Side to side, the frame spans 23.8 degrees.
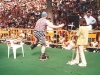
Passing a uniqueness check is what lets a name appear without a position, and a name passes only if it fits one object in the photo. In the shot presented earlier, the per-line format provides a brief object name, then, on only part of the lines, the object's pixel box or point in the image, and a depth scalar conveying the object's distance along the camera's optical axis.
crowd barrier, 12.65
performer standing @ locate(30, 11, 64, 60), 10.14
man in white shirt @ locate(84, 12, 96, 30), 13.86
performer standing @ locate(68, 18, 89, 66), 8.84
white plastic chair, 10.77
